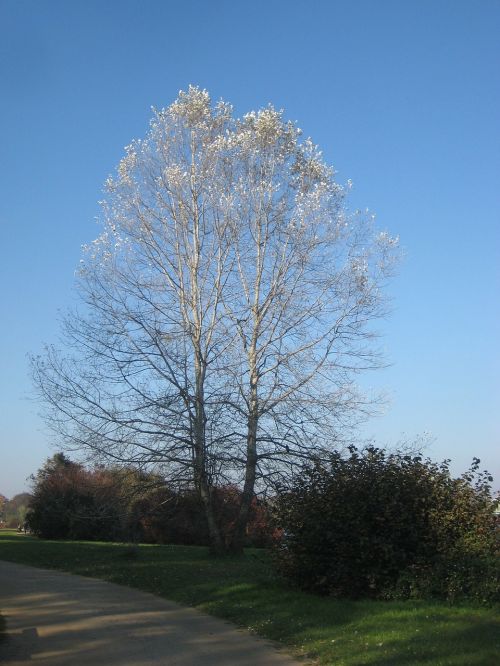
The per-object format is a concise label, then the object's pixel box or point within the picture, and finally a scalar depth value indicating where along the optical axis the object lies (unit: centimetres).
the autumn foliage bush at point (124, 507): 2122
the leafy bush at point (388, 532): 1238
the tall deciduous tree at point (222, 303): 2077
